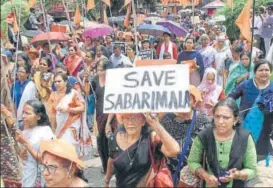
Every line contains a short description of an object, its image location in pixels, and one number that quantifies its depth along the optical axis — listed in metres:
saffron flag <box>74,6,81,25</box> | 16.99
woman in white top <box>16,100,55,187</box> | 4.59
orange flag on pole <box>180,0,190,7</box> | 17.99
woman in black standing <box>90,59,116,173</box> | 7.04
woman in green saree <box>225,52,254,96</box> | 8.54
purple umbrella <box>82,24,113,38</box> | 14.49
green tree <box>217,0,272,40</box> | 19.40
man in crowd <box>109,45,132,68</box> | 10.33
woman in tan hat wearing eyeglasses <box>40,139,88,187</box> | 3.56
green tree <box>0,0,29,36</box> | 11.10
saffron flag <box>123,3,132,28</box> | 16.69
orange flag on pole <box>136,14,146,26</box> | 20.52
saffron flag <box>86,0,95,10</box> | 15.52
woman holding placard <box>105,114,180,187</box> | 3.97
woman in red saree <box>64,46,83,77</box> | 9.88
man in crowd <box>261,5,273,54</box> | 14.04
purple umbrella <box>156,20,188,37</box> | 14.25
